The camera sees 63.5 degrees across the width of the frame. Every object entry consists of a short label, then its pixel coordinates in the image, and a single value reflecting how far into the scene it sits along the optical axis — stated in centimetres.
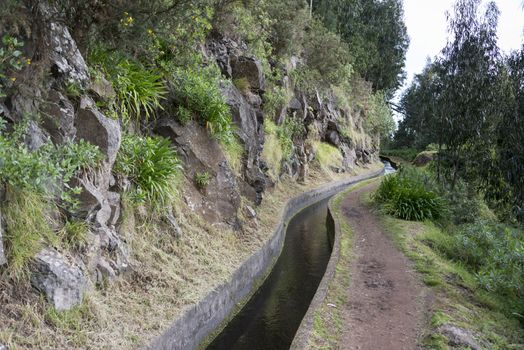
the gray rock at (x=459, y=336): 529
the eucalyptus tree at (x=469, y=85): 1348
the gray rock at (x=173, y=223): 705
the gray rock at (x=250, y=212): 1013
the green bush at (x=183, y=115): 858
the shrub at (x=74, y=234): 481
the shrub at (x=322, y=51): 2294
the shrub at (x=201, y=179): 862
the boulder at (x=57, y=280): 425
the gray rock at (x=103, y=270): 517
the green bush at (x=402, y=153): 4915
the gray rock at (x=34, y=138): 476
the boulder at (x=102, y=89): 624
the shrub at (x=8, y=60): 437
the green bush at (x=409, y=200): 1262
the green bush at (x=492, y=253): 695
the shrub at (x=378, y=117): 3584
